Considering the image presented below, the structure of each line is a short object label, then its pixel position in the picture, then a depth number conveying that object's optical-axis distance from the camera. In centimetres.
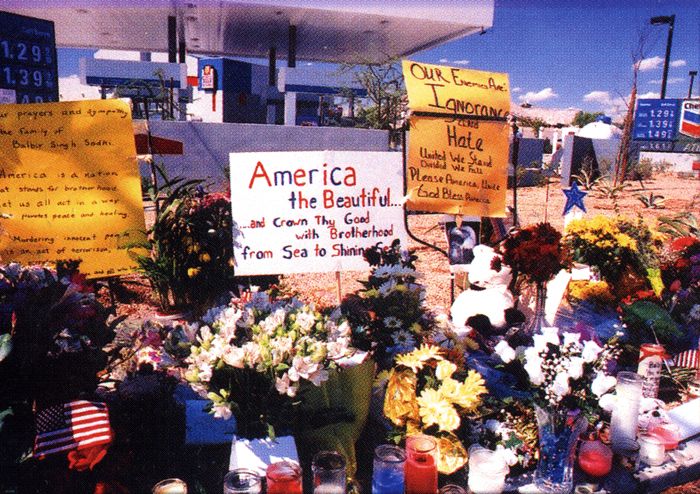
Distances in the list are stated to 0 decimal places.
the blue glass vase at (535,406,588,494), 242
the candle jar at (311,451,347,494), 204
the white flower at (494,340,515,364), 259
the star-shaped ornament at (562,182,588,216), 443
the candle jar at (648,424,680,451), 287
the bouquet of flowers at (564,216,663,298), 482
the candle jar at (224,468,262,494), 194
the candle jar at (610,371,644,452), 269
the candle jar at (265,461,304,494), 195
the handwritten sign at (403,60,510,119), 347
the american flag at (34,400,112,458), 195
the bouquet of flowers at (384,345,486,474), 237
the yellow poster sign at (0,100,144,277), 332
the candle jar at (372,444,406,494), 217
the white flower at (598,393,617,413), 246
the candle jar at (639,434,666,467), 274
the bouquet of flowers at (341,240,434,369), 289
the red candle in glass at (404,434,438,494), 218
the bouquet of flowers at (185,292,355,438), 217
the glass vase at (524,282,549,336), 346
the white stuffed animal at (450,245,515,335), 352
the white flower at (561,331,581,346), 247
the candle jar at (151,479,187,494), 198
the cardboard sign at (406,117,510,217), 354
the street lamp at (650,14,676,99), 2653
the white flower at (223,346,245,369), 213
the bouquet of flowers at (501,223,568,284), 322
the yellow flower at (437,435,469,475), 240
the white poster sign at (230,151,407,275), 319
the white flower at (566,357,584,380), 233
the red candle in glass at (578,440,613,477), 252
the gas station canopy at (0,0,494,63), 1656
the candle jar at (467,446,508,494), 235
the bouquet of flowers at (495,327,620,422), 235
